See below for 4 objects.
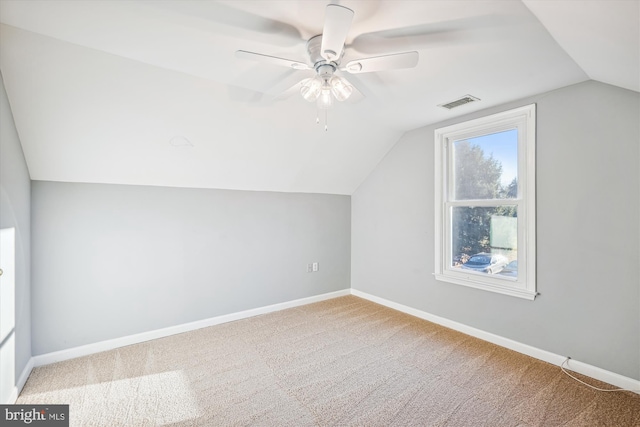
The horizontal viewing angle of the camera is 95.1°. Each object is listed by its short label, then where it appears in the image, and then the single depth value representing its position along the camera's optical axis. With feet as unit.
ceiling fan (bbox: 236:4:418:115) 4.38
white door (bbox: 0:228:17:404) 6.03
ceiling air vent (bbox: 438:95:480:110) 8.59
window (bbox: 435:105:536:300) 8.70
